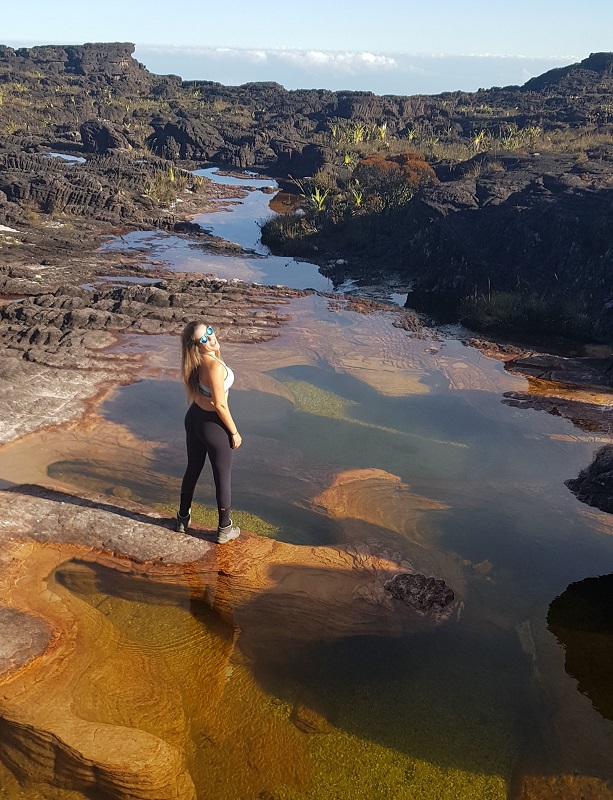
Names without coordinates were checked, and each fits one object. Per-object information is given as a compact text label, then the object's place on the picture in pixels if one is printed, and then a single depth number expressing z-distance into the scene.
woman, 5.29
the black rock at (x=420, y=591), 5.29
